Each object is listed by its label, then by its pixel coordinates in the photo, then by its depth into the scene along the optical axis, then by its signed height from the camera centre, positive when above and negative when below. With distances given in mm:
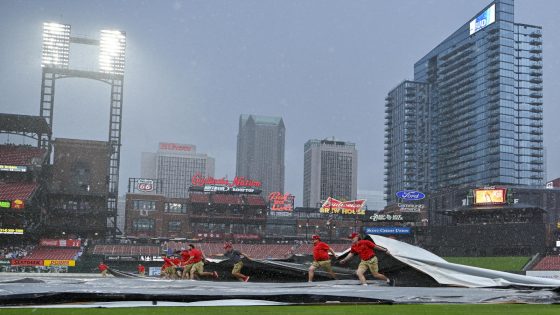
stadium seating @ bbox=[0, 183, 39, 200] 65438 +1857
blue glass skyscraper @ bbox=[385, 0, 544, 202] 148125 +28704
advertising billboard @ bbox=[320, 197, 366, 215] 95688 +1651
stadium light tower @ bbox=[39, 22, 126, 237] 78812 +17539
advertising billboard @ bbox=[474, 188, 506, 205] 68000 +2751
